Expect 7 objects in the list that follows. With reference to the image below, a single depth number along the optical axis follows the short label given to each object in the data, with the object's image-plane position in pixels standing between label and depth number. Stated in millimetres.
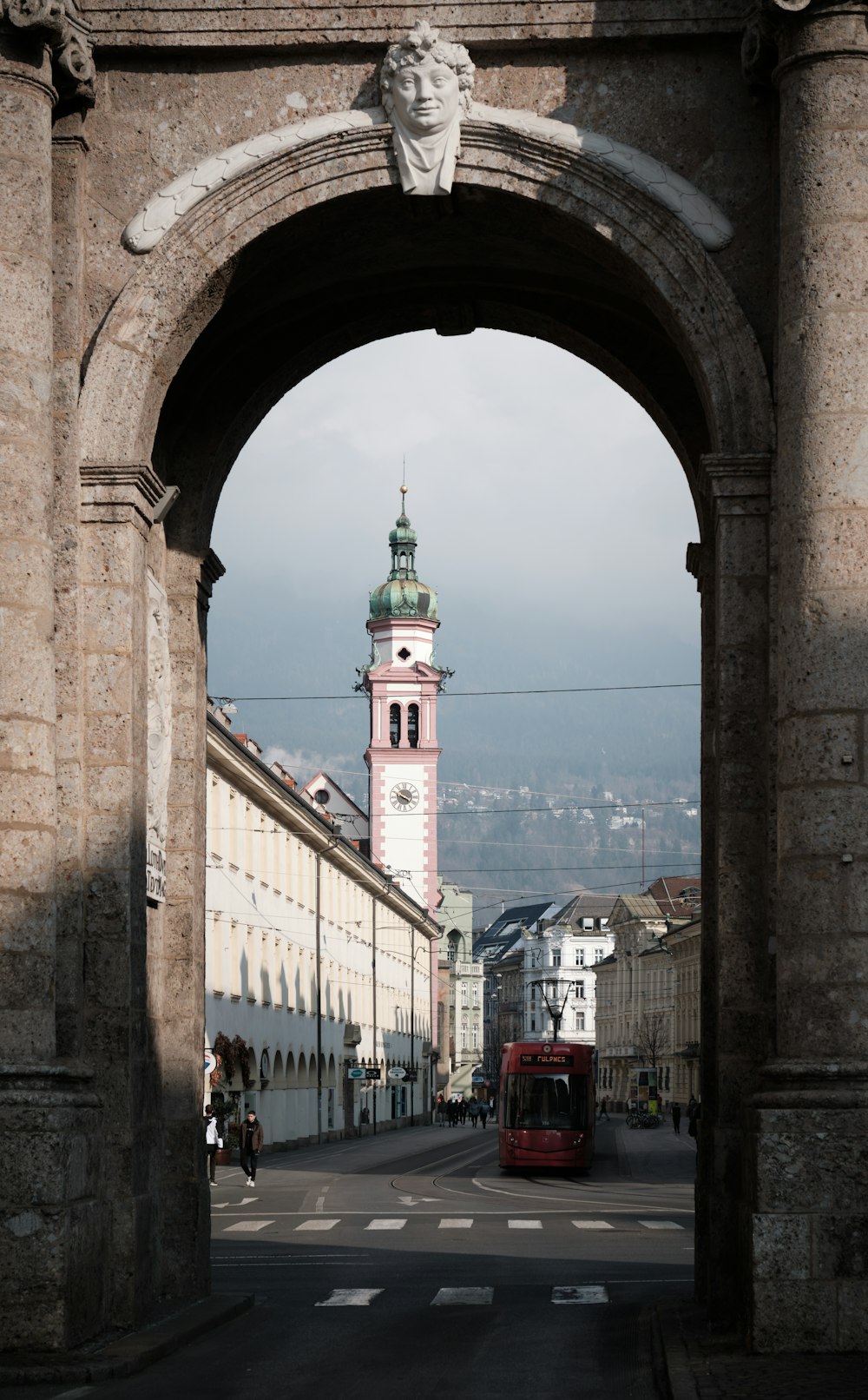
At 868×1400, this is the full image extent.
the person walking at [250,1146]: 40250
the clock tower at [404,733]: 119688
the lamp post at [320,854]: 68750
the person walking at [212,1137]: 35606
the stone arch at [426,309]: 13992
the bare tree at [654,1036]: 140000
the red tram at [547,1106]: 47812
